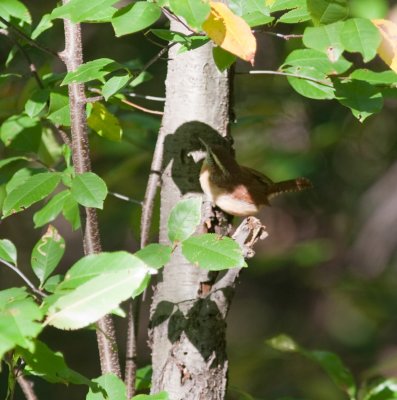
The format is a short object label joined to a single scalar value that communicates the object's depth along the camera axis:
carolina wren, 10.02
